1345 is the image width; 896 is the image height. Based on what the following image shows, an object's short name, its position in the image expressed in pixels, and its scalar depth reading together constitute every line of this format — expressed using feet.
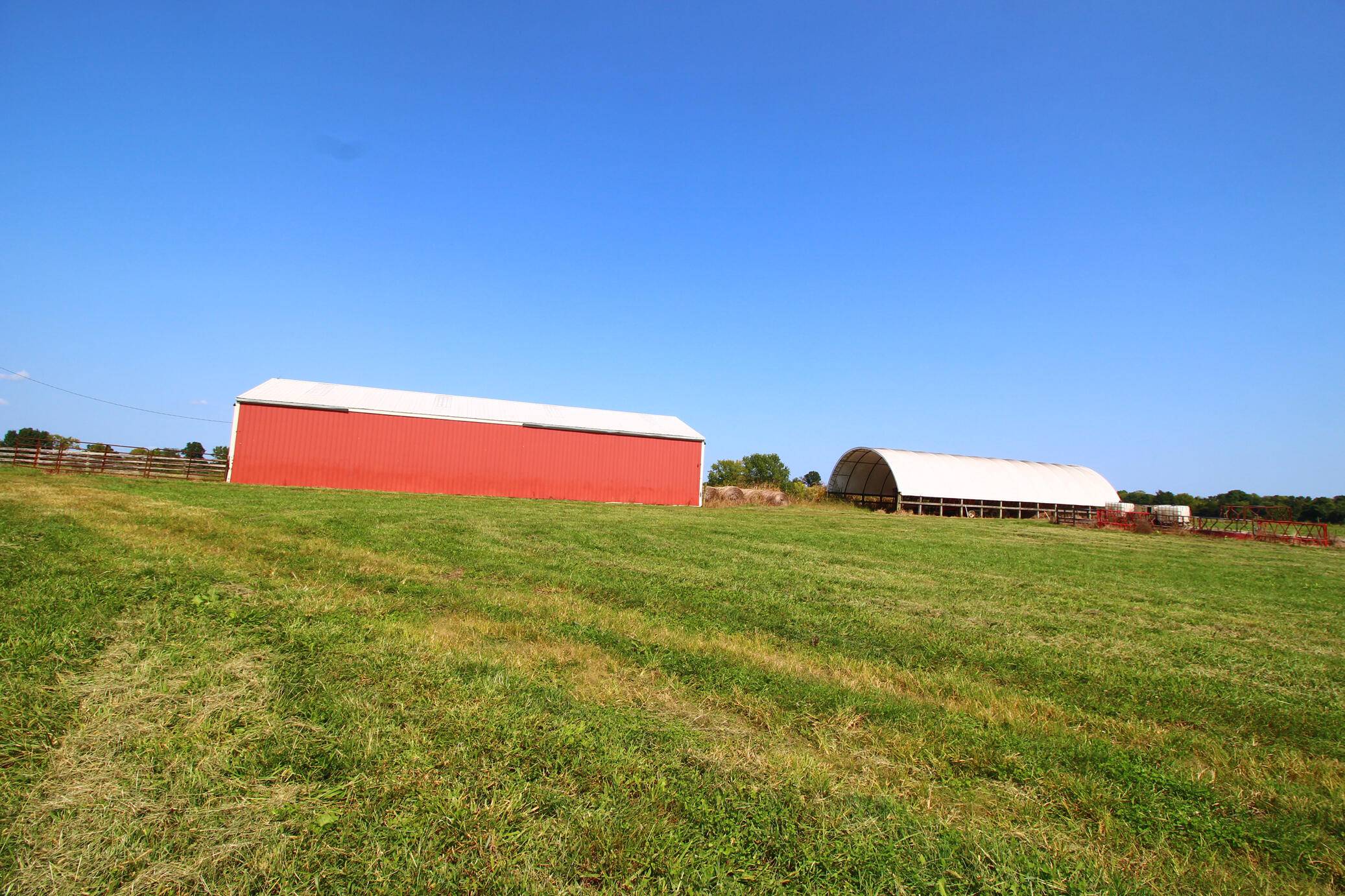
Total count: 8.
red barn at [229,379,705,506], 87.51
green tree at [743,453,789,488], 199.72
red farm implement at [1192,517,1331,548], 85.40
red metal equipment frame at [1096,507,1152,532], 102.06
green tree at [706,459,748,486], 192.03
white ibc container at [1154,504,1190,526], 101.60
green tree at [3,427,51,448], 156.36
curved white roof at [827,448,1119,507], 122.21
